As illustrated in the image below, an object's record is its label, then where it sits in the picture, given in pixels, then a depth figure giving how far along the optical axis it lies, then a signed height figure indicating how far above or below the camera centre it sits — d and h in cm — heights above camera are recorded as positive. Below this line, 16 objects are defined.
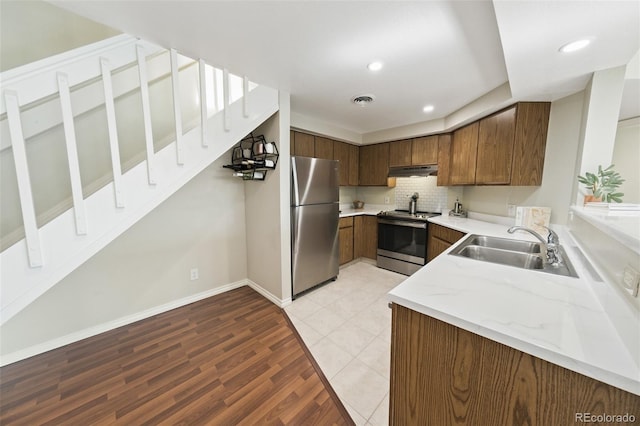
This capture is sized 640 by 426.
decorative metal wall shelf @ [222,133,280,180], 230 +32
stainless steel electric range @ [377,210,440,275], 315 -75
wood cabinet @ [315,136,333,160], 335 +65
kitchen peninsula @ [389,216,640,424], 61 -51
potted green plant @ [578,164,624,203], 151 +6
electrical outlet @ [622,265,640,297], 66 -27
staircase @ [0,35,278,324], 120 +35
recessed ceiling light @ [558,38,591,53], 127 +86
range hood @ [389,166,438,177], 327 +30
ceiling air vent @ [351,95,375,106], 239 +99
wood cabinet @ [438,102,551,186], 212 +47
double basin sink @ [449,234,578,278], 156 -45
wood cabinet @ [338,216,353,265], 346 -78
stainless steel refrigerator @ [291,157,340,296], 258 -39
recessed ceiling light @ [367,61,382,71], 174 +99
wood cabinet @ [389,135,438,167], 327 +60
